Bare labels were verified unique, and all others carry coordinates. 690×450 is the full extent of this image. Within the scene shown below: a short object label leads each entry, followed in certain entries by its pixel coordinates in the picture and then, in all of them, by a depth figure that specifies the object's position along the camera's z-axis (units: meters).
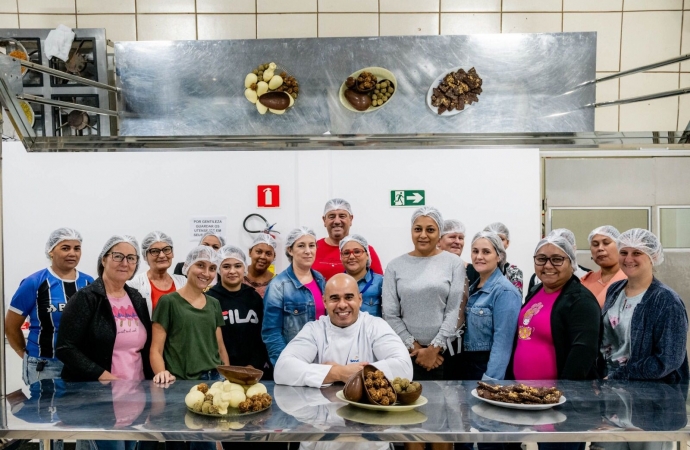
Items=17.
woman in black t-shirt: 3.09
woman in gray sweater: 3.05
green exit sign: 3.64
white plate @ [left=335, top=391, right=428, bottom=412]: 2.01
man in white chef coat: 2.63
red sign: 3.64
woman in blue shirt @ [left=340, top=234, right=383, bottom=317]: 3.19
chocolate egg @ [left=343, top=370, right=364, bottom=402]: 2.06
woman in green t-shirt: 2.80
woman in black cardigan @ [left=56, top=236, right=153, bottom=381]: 2.64
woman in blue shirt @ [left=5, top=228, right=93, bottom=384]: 3.21
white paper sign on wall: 3.63
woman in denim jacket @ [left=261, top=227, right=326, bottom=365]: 3.09
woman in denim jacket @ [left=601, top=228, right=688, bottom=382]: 2.47
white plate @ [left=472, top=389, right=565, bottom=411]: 2.02
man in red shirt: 3.50
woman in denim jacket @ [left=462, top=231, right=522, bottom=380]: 2.88
